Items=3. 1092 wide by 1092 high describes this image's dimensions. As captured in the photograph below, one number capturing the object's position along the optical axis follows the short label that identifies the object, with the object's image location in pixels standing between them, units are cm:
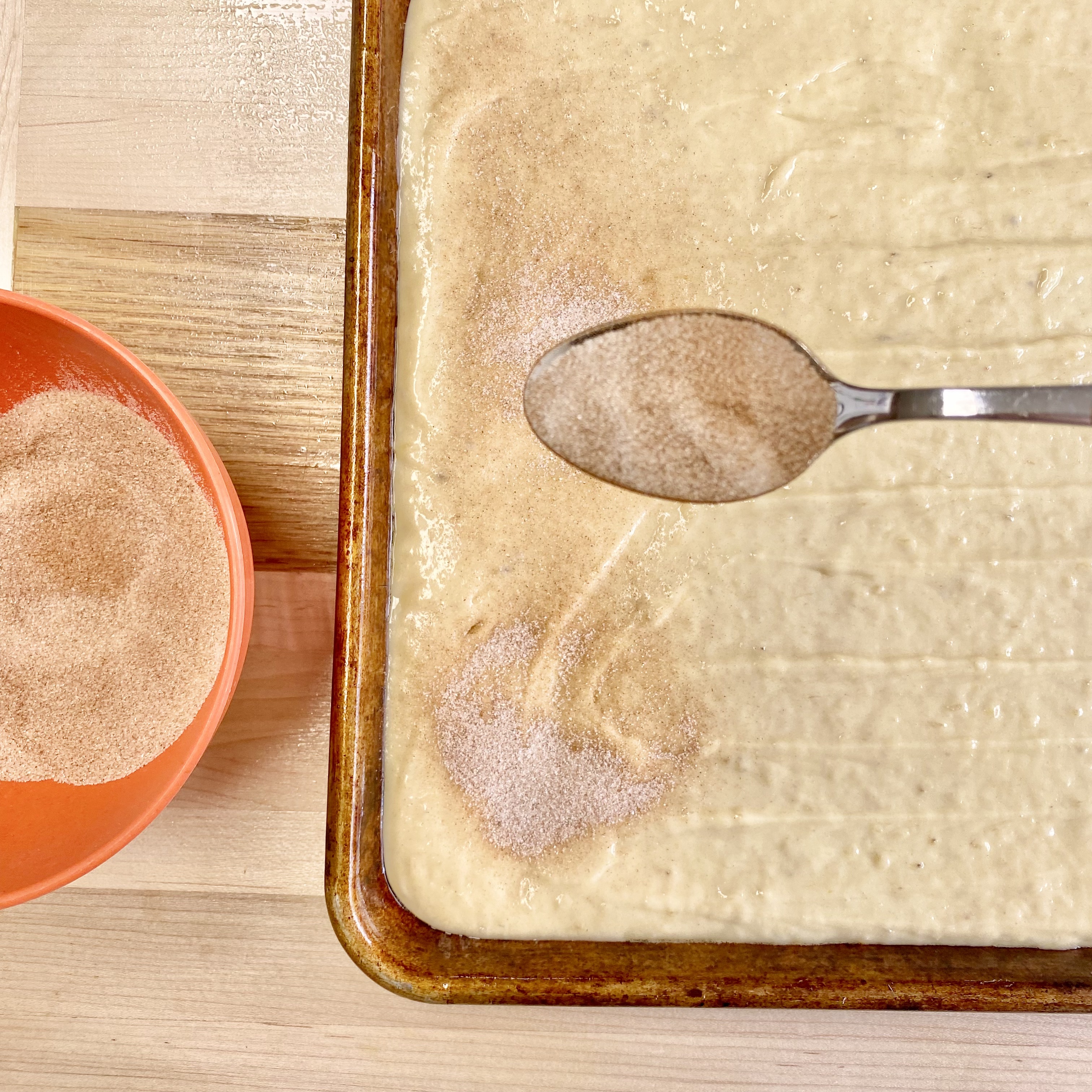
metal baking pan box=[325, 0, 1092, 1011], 40
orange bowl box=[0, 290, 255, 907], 40
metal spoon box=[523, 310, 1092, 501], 38
